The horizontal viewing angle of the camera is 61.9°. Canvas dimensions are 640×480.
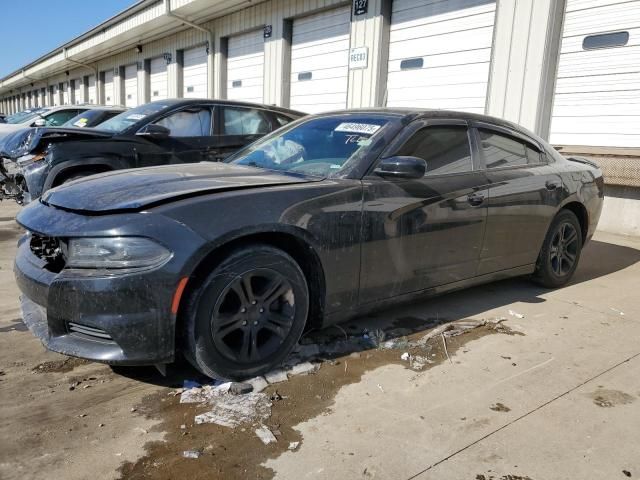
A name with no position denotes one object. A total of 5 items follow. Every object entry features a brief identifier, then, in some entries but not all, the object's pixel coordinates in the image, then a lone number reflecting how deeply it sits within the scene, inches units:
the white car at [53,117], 446.2
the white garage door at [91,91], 1128.1
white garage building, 294.4
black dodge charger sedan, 99.7
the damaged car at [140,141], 239.3
